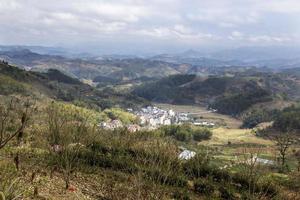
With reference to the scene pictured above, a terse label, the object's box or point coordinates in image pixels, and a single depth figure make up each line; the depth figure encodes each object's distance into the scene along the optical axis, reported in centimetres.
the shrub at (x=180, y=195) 2956
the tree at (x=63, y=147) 2486
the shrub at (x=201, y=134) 12716
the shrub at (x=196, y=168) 4075
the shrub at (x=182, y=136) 12181
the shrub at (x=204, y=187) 3492
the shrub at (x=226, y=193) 3506
